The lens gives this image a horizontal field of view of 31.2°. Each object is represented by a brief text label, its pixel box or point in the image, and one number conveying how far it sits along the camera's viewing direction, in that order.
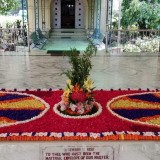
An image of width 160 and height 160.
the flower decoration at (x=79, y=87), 3.20
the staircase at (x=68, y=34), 15.71
